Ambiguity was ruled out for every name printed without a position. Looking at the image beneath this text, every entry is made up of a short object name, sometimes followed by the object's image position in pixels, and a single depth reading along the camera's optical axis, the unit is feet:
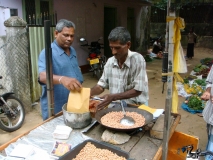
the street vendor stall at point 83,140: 4.78
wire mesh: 14.10
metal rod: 5.76
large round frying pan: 5.84
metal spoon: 5.67
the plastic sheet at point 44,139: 4.91
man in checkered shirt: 6.42
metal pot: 5.66
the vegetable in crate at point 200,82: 19.91
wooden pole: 3.95
